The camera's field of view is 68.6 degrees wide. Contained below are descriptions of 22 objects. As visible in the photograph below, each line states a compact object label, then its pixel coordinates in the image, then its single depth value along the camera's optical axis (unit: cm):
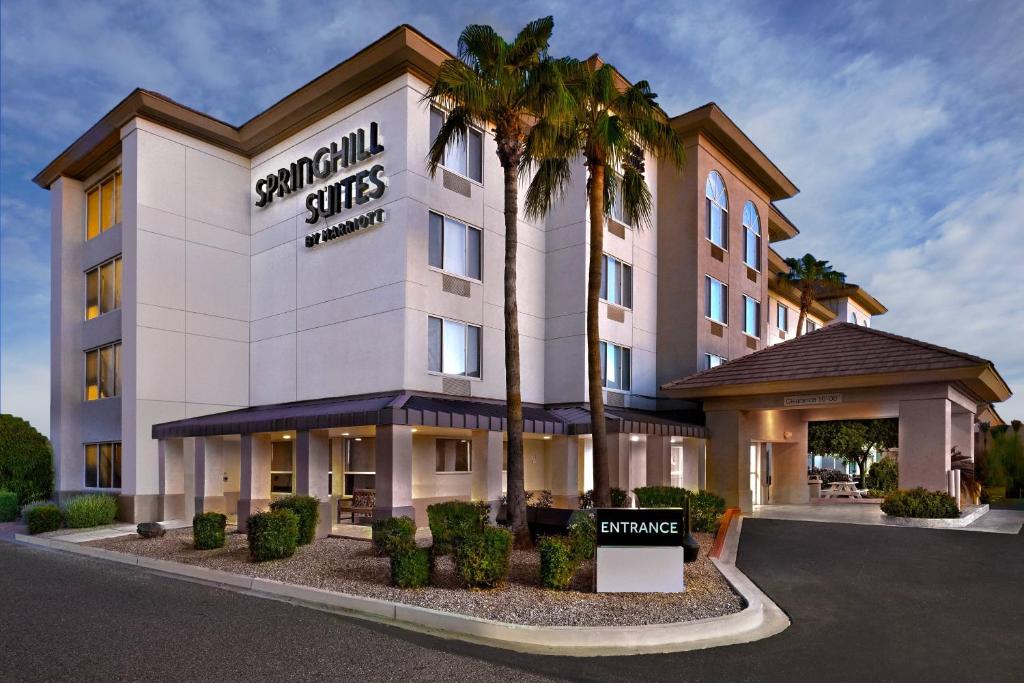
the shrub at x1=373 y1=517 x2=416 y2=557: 1211
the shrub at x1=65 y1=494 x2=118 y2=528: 2209
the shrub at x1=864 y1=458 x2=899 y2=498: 3859
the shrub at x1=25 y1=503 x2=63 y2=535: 2161
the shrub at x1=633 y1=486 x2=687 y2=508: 1717
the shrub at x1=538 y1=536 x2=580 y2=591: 1167
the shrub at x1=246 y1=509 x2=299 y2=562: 1462
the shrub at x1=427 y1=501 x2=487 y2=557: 1238
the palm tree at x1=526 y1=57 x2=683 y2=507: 1606
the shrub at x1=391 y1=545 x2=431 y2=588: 1186
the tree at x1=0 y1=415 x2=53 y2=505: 2659
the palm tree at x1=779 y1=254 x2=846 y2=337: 4122
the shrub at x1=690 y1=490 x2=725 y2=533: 1783
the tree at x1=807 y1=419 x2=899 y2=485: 4112
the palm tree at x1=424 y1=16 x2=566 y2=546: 1527
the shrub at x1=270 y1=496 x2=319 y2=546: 1697
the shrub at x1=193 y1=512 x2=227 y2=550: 1655
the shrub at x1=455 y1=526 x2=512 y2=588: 1159
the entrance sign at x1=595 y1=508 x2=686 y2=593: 1148
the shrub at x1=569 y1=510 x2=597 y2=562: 1262
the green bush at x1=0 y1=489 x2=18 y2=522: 2555
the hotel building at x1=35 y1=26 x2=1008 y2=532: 2091
